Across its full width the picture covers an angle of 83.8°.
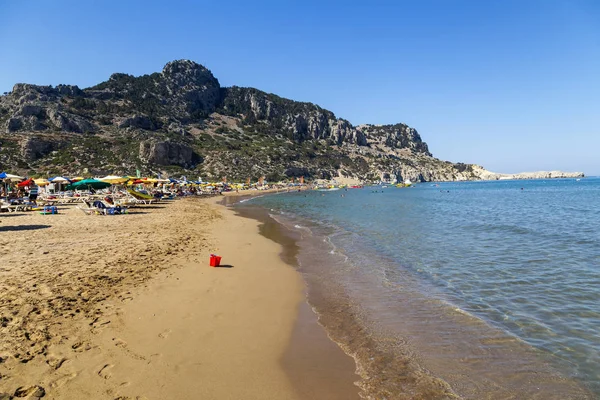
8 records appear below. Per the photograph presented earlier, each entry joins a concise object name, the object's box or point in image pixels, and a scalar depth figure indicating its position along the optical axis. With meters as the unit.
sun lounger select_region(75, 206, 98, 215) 22.09
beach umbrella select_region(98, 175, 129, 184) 30.93
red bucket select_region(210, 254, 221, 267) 10.43
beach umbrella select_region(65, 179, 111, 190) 27.29
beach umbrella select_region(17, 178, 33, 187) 32.84
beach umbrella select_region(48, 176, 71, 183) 33.47
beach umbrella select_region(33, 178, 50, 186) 37.69
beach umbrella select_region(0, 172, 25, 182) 28.20
